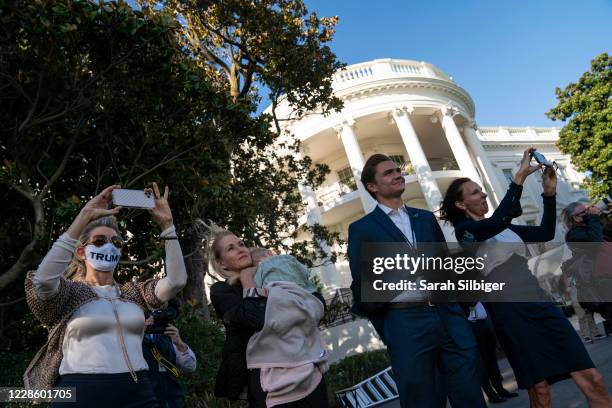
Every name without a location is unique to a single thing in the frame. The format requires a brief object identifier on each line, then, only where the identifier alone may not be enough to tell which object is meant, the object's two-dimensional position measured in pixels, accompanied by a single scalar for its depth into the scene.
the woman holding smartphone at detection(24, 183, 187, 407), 2.13
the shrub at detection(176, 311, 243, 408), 6.01
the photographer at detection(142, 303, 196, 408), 3.10
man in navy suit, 2.21
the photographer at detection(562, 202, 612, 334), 4.57
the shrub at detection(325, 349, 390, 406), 9.06
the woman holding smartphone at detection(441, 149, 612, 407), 2.64
